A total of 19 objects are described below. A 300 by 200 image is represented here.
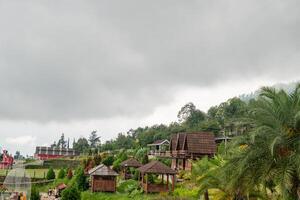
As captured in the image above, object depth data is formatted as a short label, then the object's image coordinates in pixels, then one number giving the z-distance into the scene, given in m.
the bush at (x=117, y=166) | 51.16
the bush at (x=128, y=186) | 37.59
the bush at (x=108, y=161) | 56.63
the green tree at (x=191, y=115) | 94.94
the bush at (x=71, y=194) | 30.61
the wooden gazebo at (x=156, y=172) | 34.56
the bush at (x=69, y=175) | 50.04
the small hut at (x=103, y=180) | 37.75
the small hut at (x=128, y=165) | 45.82
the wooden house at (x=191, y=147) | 47.83
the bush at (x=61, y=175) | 53.89
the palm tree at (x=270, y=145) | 14.68
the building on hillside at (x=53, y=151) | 126.84
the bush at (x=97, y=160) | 55.45
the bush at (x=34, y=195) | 34.62
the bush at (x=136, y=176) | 42.08
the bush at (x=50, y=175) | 55.97
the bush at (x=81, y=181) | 40.81
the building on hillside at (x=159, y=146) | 64.86
